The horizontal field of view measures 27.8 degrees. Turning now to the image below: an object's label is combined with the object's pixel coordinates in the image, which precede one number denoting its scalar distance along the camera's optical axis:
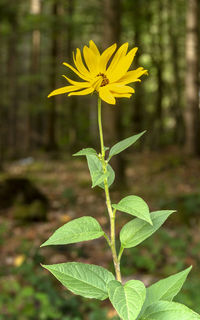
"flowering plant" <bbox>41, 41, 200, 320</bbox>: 0.85
